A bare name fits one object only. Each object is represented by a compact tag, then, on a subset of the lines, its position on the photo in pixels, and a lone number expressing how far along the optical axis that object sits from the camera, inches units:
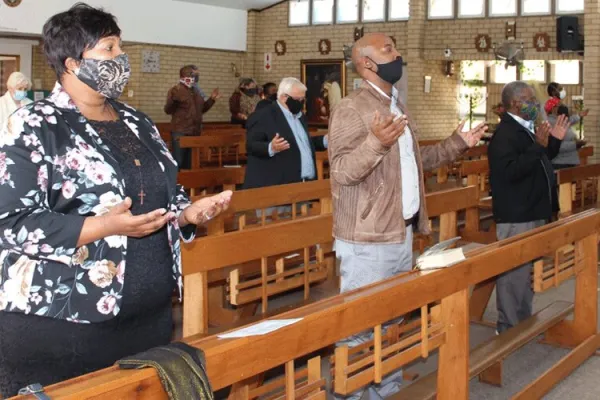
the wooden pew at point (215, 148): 466.3
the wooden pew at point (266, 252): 162.4
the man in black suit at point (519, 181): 232.2
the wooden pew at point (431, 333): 100.0
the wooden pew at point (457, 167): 436.8
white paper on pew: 106.7
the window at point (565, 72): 673.0
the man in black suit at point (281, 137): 284.4
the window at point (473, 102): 736.3
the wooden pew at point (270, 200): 246.5
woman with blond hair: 303.2
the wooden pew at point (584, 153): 506.4
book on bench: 152.6
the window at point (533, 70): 681.6
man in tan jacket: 161.8
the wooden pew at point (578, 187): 341.7
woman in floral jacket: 101.2
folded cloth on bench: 89.8
